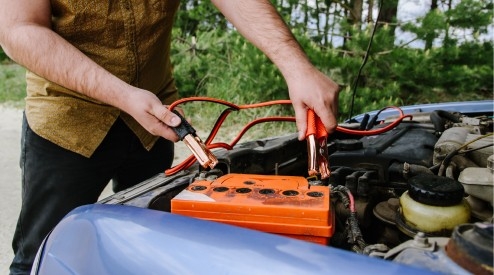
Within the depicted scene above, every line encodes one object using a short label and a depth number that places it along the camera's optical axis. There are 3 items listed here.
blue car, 0.80
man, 1.31
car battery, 0.95
